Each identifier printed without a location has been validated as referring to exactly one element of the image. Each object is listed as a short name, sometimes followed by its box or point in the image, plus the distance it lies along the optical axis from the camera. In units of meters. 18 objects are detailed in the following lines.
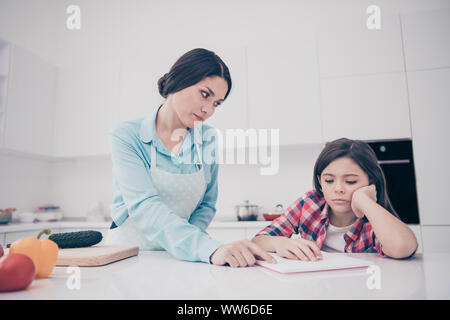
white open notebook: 0.61
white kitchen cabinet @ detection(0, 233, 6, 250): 1.96
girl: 0.91
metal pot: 2.26
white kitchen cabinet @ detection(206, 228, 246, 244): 2.15
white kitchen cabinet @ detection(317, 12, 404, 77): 2.15
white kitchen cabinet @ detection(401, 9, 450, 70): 2.07
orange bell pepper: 0.57
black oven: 1.97
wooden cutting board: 0.71
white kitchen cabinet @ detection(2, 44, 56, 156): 2.32
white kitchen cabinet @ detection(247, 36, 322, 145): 2.28
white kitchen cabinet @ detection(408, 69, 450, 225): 1.96
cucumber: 0.83
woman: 0.88
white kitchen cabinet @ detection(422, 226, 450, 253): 1.89
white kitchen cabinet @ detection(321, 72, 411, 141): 2.10
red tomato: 0.48
